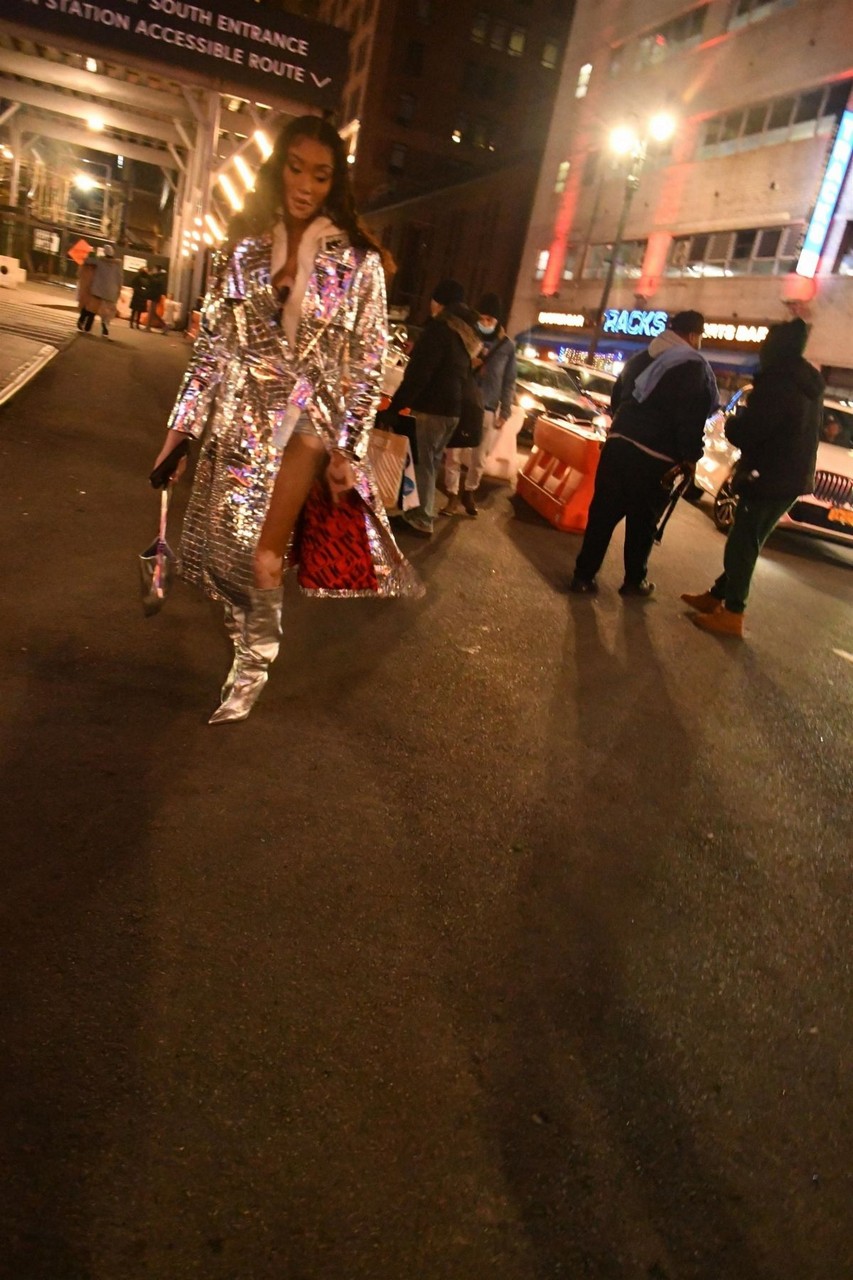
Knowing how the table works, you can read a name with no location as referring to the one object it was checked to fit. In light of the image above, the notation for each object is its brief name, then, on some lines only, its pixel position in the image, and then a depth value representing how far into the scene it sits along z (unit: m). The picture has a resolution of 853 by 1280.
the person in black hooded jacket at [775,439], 6.39
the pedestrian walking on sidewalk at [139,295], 25.08
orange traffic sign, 27.42
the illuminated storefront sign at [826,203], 26.70
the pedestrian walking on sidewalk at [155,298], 25.33
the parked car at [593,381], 20.31
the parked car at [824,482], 12.37
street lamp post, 26.97
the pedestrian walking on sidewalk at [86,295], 18.33
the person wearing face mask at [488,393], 9.35
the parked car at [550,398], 16.95
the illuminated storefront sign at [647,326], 28.81
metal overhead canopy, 17.20
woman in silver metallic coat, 3.37
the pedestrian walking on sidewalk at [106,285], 18.19
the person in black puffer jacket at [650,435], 6.41
